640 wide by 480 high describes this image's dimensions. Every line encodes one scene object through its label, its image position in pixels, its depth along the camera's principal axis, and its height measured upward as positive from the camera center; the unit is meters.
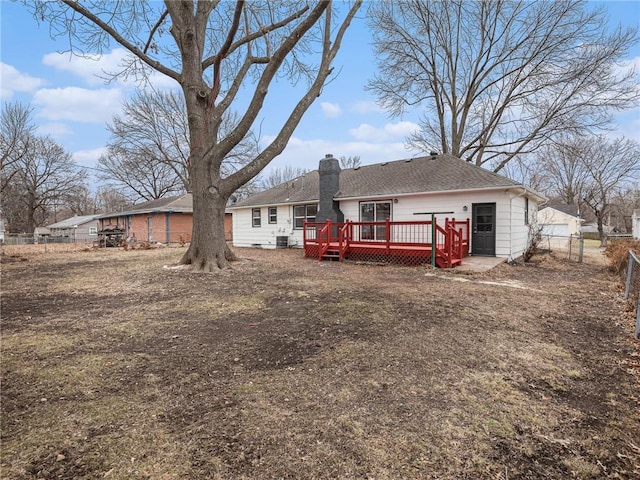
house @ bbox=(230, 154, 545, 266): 10.84 +0.91
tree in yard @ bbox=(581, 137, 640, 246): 28.78 +5.51
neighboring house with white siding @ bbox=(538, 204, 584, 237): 35.28 +0.84
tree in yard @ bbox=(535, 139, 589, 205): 35.47 +5.87
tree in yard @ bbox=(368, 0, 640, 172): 15.70 +8.68
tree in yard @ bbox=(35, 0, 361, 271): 8.71 +3.61
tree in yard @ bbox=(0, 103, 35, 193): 28.70 +8.93
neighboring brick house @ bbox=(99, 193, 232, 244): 23.73 +0.60
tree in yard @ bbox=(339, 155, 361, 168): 47.06 +9.69
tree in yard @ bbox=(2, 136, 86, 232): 32.97 +5.40
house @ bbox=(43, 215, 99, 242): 41.66 +0.64
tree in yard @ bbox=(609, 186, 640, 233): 43.03 +2.84
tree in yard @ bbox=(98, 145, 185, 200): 30.56 +5.95
